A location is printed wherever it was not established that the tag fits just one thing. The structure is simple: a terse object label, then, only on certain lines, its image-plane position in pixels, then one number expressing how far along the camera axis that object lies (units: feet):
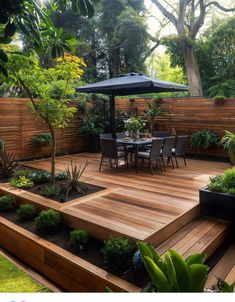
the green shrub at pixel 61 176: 17.66
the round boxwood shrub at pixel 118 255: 8.86
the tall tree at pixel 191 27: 44.91
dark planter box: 12.12
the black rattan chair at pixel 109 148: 18.83
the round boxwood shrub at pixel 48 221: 11.62
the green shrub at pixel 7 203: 14.43
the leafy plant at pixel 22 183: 16.12
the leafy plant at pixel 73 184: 15.19
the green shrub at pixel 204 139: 24.77
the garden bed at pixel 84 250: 8.50
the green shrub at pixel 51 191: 14.56
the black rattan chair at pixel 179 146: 20.49
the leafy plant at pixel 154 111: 28.50
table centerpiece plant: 20.62
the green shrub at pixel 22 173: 17.62
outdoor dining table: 19.17
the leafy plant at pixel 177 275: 5.39
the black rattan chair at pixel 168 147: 19.29
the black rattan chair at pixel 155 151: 18.35
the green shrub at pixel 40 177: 17.10
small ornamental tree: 14.25
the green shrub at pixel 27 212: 13.10
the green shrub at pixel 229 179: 12.66
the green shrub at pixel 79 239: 10.42
